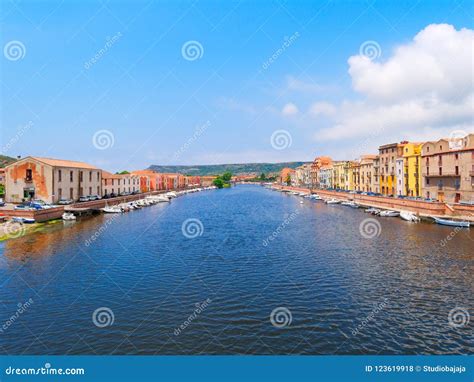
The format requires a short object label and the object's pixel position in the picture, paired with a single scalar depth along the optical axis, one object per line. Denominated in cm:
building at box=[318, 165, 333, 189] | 13612
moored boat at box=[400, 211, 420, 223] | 5284
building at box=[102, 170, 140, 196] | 8938
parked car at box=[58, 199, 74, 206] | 6190
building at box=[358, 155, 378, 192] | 9144
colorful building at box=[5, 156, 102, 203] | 6097
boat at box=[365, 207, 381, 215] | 6230
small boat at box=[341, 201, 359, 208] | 7819
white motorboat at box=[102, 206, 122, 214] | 6891
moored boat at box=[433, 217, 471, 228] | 4500
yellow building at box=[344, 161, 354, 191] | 10969
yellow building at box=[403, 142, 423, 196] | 6786
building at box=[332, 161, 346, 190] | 11949
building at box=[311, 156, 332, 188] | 15638
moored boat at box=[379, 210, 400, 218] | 5909
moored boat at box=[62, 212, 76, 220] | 5485
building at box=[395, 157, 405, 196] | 7356
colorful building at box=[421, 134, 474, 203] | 5272
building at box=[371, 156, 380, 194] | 8644
